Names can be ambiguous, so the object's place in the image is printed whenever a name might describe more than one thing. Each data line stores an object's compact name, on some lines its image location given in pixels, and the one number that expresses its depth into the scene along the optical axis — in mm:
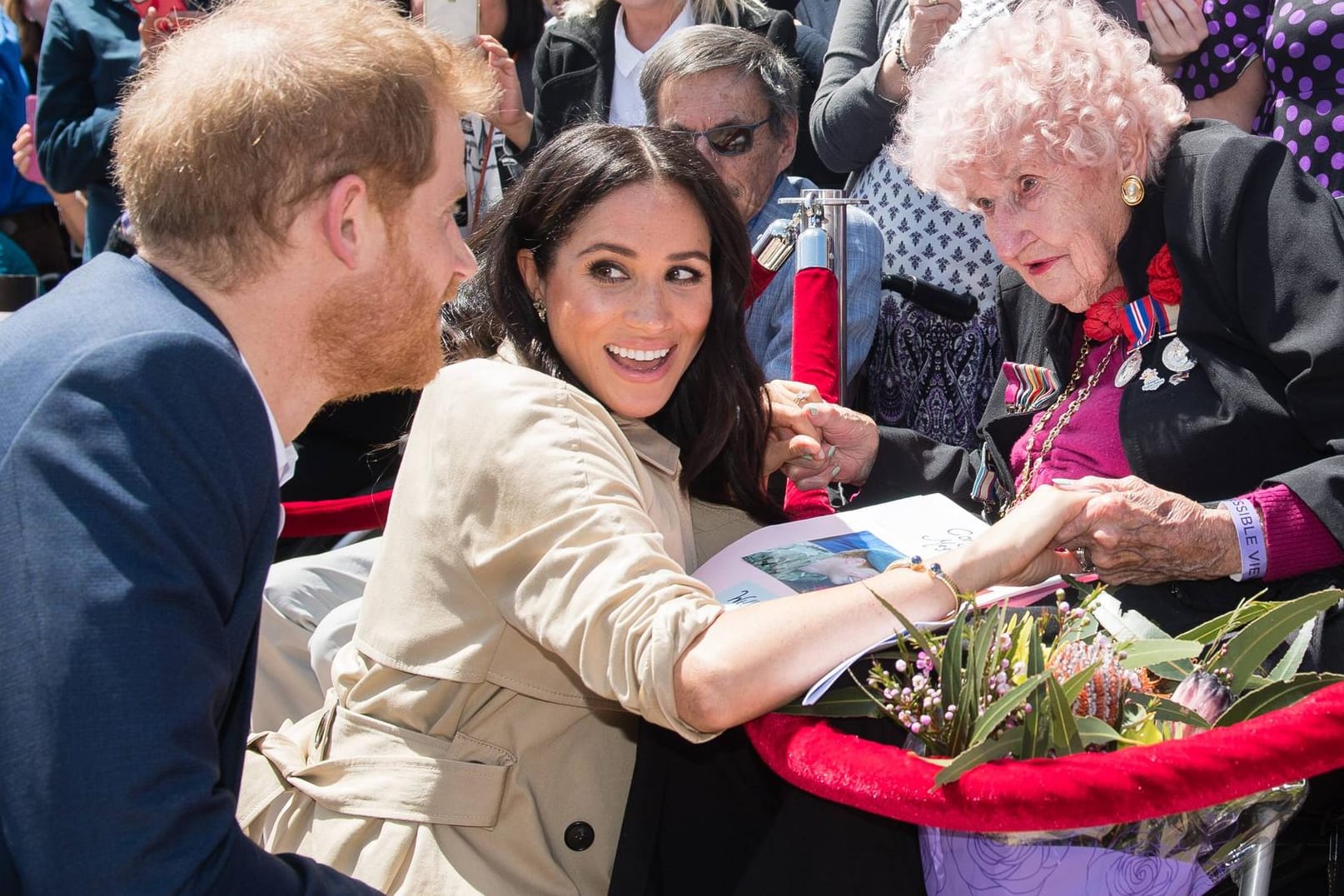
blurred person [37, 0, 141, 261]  5074
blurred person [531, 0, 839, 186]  4258
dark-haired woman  1709
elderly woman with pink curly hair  2201
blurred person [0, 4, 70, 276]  6219
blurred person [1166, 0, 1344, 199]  2920
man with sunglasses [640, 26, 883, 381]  3633
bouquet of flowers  1554
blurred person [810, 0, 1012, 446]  3473
